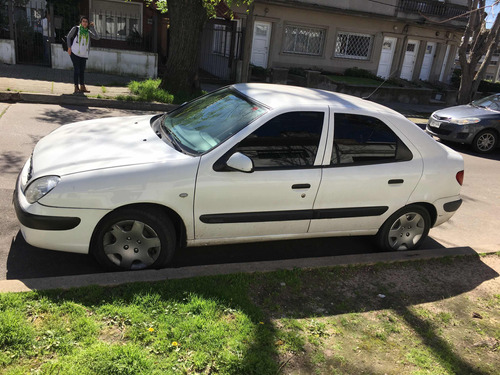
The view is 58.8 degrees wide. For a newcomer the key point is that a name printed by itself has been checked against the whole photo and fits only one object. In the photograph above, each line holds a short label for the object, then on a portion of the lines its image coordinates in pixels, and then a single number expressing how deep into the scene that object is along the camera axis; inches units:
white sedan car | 140.2
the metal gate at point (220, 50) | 705.0
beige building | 819.4
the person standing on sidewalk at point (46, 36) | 586.9
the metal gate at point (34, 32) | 590.6
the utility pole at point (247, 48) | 624.4
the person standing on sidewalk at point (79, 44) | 425.4
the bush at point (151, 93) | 456.4
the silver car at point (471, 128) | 438.0
